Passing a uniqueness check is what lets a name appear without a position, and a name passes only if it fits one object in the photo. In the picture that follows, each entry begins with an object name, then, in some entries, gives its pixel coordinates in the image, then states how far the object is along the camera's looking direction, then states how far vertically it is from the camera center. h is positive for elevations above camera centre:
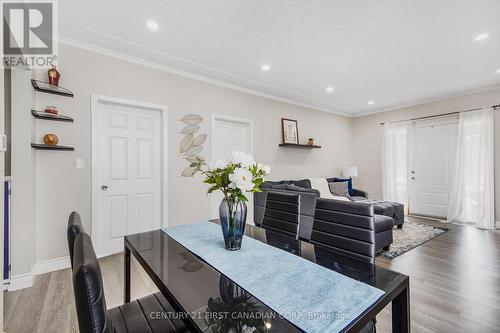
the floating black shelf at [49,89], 2.45 +0.85
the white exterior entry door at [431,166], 4.93 -0.02
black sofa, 3.03 -0.71
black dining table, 0.71 -0.47
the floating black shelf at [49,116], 2.43 +0.54
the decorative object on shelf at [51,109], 2.52 +0.62
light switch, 2.75 +0.05
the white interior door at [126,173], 2.99 -0.09
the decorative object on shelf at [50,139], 2.50 +0.30
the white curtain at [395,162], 5.54 +0.08
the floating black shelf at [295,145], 4.89 +0.44
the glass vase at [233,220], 1.27 -0.29
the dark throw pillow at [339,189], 5.04 -0.50
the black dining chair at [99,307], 0.59 -0.39
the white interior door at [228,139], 4.00 +0.50
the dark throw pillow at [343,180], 5.46 -0.35
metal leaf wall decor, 3.58 +0.39
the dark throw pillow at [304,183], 4.61 -0.34
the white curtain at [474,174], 4.28 -0.16
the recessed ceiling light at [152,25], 2.43 +1.50
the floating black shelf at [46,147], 2.40 +0.21
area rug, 3.14 -1.14
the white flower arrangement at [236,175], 1.21 -0.05
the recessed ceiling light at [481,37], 2.66 +1.48
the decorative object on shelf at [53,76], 2.53 +0.99
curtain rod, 4.27 +1.07
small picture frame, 4.94 +0.76
